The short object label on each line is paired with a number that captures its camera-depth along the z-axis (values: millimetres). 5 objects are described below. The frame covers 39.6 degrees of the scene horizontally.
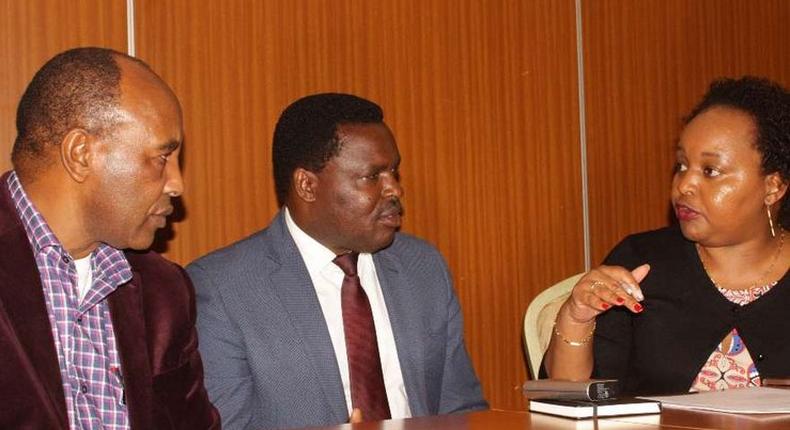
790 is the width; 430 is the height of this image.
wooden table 2166
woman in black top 3195
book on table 2283
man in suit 3072
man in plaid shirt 2279
